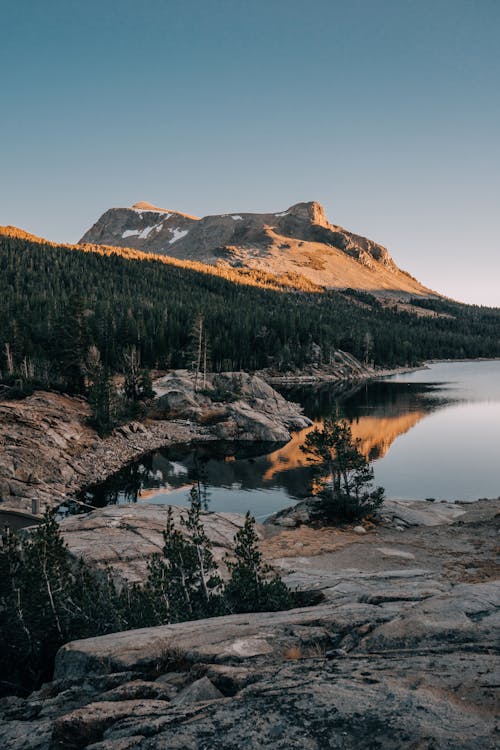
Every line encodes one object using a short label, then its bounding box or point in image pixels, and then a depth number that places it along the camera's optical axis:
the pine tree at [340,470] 34.69
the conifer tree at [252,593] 16.91
